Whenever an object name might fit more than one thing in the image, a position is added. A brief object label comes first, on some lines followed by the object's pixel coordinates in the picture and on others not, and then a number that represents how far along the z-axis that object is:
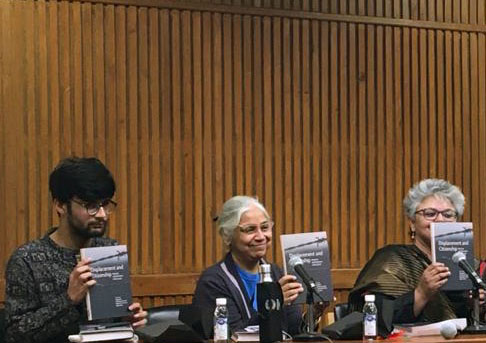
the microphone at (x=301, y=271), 4.15
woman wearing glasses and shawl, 4.82
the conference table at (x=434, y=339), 4.23
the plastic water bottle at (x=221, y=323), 4.03
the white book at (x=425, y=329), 4.46
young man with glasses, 3.90
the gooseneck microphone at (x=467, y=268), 4.46
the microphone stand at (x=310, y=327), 4.19
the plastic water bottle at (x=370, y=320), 4.23
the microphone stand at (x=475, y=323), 4.55
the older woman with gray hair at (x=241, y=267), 4.63
